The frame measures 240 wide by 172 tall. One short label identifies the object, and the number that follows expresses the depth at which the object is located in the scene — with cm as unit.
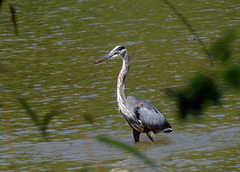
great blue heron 3088
